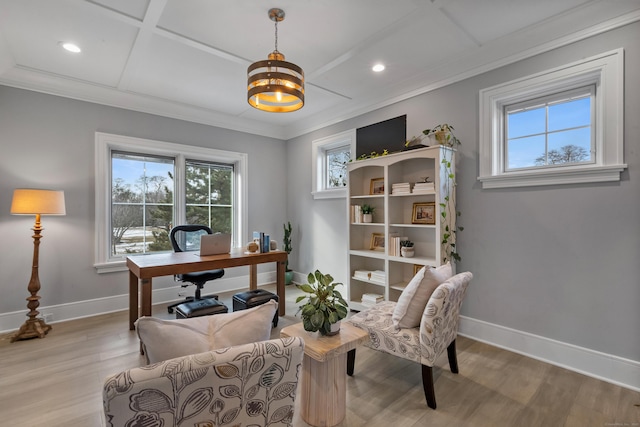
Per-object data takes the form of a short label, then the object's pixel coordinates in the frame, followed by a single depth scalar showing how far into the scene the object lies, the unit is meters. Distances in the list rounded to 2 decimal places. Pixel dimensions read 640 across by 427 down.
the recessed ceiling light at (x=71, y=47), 2.60
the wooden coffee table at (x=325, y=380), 1.63
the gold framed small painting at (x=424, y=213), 3.07
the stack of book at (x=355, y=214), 3.62
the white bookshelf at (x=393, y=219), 2.88
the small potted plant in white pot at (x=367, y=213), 3.54
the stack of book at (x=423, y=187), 2.89
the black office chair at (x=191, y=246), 3.45
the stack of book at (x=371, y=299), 3.38
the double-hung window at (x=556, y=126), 2.12
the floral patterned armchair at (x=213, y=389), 0.80
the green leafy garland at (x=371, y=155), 3.49
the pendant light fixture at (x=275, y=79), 1.95
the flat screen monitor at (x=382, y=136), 3.44
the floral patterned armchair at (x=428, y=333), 1.80
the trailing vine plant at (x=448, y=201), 2.81
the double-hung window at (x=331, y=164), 4.22
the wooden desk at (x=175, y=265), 2.61
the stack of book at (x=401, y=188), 3.11
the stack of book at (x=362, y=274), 3.50
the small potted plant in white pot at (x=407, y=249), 3.10
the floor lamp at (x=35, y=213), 2.75
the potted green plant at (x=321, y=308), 1.67
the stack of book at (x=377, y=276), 3.33
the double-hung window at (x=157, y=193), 3.57
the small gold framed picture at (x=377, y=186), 3.58
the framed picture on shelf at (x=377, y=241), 3.62
